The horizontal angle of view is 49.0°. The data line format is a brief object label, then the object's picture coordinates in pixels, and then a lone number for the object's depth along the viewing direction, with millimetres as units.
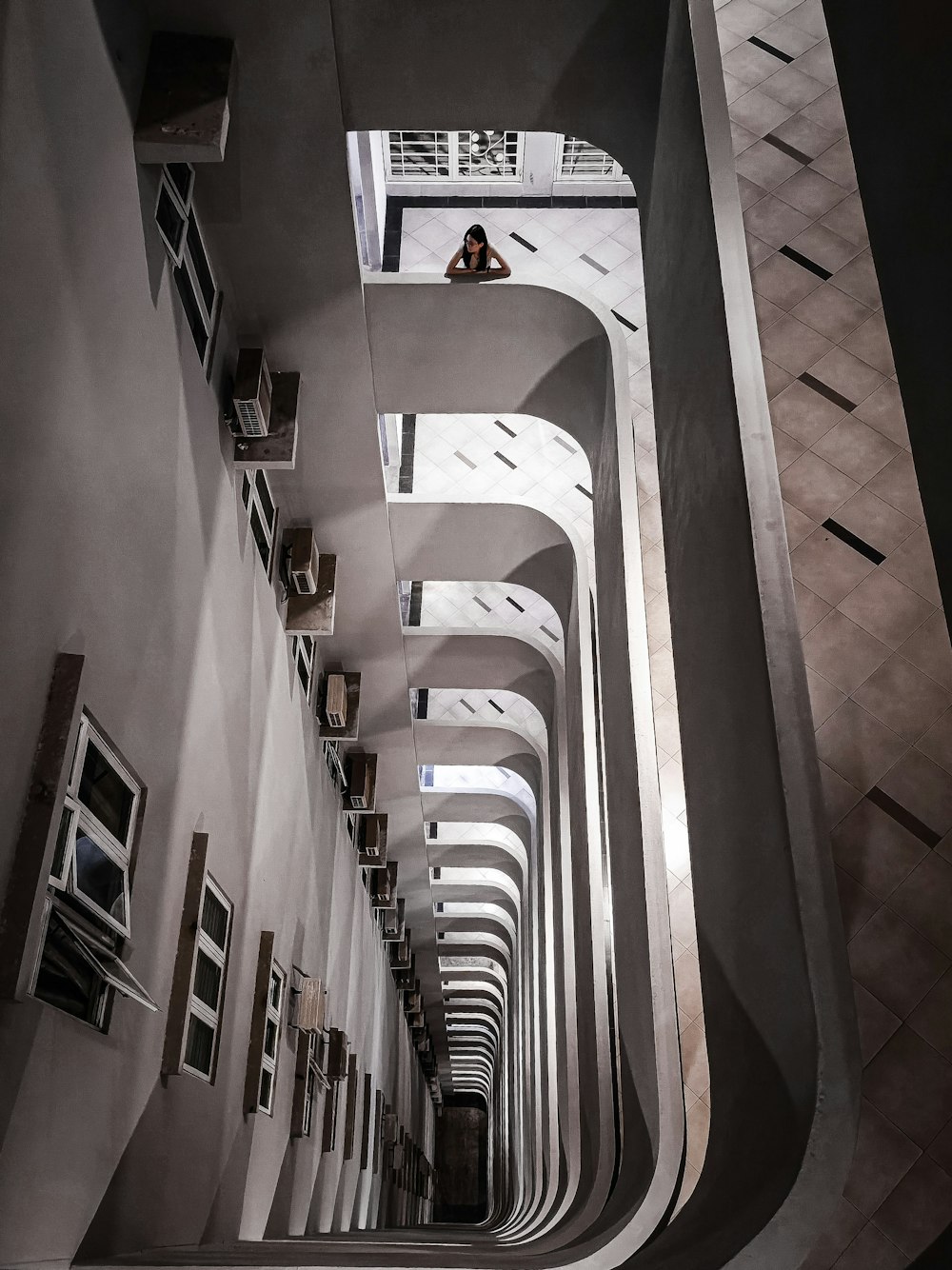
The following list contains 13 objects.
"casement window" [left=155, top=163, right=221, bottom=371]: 4992
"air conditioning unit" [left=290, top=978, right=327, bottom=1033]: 9000
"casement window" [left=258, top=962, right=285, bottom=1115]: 7977
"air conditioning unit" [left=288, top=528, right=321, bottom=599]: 8273
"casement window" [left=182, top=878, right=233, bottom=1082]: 5977
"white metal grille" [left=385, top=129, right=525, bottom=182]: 12148
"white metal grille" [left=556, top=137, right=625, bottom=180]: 12117
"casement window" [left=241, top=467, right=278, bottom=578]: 7113
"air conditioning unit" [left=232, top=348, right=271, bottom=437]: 6230
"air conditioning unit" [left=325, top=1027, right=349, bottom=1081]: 11180
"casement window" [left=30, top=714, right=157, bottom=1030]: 3859
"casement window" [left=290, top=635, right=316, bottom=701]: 9205
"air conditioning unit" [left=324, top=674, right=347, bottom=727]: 10345
